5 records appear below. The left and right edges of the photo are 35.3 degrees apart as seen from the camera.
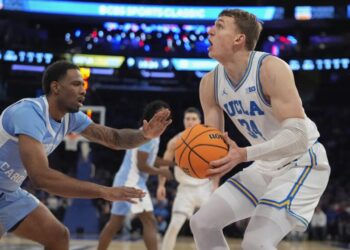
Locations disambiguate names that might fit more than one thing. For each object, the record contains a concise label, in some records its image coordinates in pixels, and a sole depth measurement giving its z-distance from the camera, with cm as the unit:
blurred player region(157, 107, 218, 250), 701
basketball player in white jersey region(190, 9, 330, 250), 322
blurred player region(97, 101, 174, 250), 619
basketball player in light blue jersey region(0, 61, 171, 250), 320
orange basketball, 308
